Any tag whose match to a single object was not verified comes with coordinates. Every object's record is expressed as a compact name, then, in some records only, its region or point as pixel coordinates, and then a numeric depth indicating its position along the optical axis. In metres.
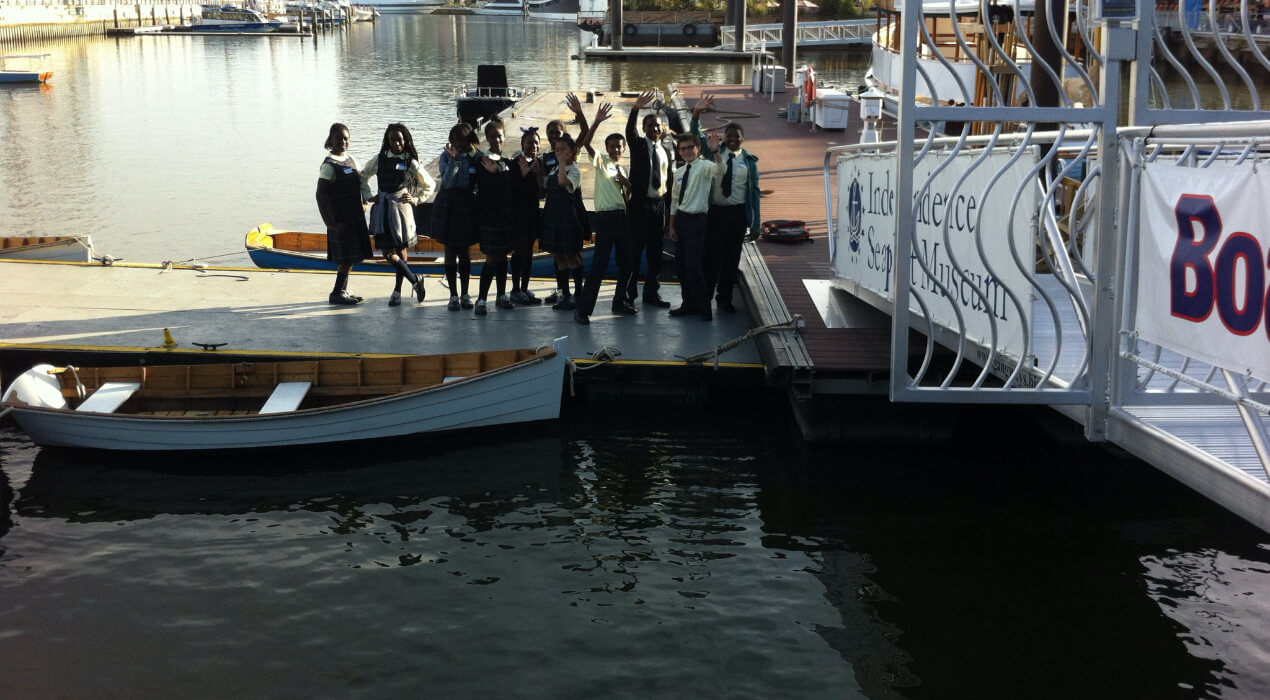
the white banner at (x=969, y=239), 6.07
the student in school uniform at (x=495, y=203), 10.10
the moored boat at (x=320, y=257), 13.57
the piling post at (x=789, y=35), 38.09
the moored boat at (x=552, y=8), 147.25
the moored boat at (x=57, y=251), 13.21
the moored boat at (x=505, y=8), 152.38
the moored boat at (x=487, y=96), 33.50
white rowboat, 8.79
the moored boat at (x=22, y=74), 49.22
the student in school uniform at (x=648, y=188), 9.94
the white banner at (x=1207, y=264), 4.37
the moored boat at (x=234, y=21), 95.38
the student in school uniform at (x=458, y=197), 10.15
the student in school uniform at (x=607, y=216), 9.88
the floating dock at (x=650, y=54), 51.78
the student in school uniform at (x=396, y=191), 10.63
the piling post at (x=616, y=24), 53.62
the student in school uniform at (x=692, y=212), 9.83
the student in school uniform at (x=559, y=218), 9.95
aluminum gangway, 4.59
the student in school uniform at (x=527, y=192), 10.27
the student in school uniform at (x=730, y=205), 9.99
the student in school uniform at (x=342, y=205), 10.43
